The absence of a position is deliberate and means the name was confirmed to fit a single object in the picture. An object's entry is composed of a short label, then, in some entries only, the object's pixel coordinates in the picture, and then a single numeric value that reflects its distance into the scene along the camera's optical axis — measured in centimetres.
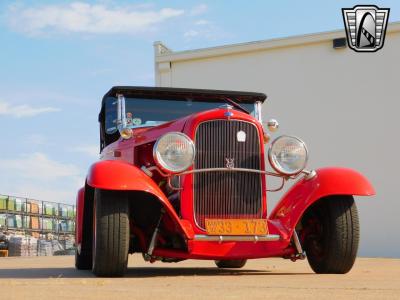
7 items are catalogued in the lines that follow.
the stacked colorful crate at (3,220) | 2625
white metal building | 1656
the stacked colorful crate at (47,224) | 2915
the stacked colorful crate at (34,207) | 2891
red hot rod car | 544
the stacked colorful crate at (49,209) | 2989
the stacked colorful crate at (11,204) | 2716
